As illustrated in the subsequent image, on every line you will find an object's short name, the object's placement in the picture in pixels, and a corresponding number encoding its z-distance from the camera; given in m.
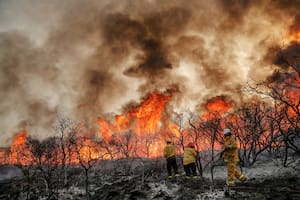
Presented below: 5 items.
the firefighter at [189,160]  14.95
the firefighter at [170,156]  16.20
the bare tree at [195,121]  33.48
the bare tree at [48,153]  16.08
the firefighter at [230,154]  11.42
